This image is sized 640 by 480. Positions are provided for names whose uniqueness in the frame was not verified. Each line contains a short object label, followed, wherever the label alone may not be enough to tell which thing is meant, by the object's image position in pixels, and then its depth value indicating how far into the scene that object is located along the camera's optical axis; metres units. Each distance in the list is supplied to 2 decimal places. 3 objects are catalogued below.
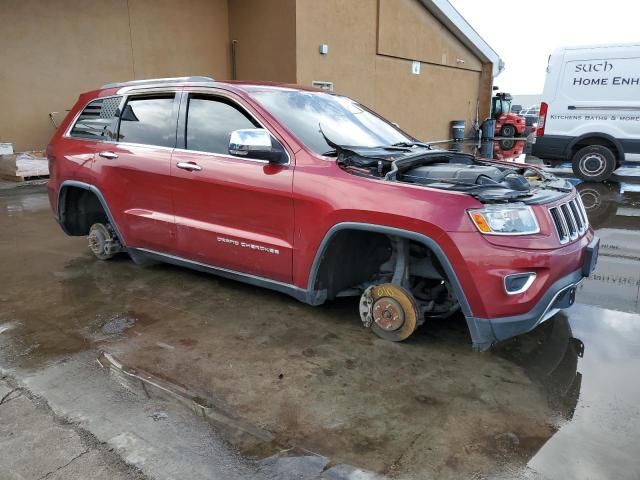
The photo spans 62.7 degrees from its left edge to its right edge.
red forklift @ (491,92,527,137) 24.28
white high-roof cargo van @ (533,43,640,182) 9.91
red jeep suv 3.10
